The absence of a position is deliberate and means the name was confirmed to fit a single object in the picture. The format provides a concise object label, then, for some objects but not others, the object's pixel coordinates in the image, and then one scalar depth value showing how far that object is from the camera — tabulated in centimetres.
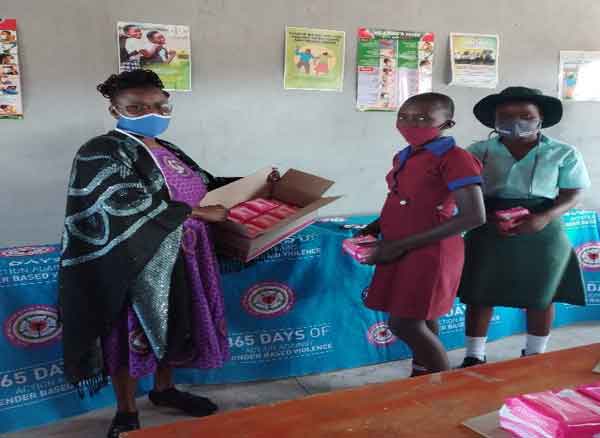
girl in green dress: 218
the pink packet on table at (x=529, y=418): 82
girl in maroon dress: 179
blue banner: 213
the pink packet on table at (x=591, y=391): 93
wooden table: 94
